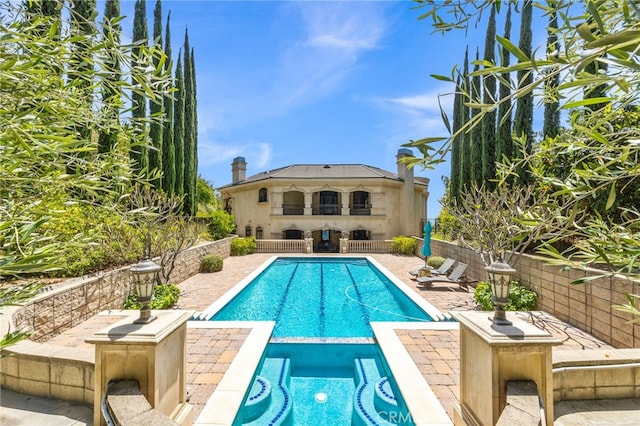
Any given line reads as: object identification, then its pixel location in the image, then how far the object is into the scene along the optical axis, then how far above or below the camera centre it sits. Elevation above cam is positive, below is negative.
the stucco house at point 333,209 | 25.81 +1.12
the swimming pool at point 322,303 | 8.17 -3.08
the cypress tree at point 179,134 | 18.48 +5.76
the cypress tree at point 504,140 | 15.85 +4.66
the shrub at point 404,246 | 21.44 -1.94
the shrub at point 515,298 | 8.31 -2.34
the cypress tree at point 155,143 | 16.09 +4.35
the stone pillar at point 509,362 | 3.06 -1.57
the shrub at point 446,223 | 17.59 -0.13
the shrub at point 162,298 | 8.48 -2.51
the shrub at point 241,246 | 21.17 -2.06
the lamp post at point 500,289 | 3.37 -0.82
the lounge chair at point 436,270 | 12.83 -2.27
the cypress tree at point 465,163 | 19.22 +4.05
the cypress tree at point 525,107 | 15.71 +6.41
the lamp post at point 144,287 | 3.49 -0.86
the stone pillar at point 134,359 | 3.12 -1.59
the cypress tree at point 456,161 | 21.08 +4.60
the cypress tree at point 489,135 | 16.92 +5.27
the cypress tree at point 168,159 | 17.33 +3.74
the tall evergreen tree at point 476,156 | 18.03 +4.23
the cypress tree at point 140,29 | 14.98 +11.21
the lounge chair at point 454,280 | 11.41 -2.41
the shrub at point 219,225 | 20.48 -0.45
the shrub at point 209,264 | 14.90 -2.40
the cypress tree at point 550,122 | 14.78 +5.45
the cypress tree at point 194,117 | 20.53 +7.65
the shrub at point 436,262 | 14.52 -2.14
